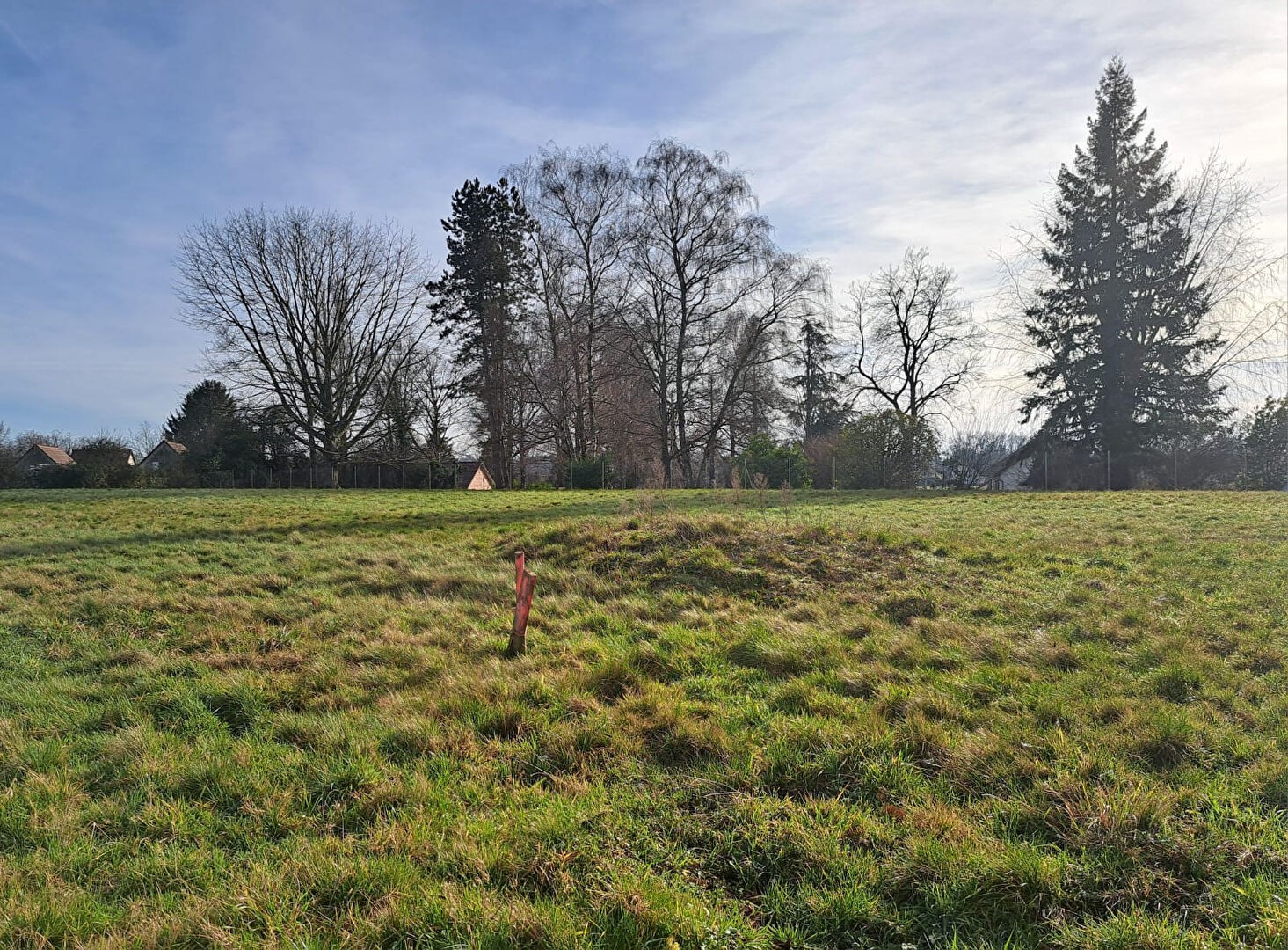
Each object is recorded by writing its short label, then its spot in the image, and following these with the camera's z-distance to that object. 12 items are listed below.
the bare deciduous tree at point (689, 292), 29.53
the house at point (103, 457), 29.89
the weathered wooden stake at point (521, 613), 5.06
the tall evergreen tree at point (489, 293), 32.75
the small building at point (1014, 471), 29.06
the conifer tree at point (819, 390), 40.19
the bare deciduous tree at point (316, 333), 30.75
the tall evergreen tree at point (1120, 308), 27.31
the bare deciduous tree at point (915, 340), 34.12
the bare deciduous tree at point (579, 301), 29.97
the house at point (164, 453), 45.83
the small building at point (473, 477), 37.38
